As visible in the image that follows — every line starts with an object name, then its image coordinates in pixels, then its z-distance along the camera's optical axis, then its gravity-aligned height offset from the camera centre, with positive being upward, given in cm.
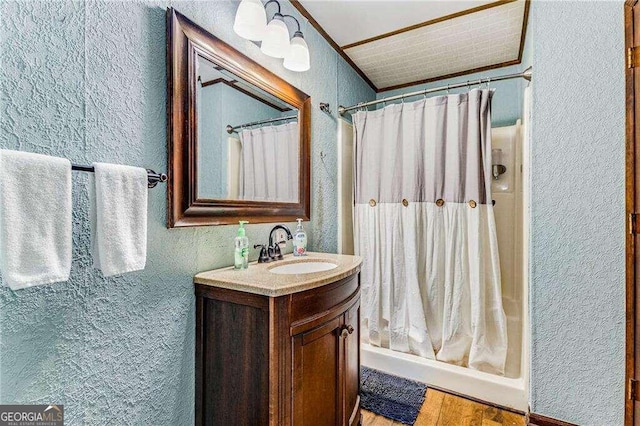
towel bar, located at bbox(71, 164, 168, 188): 90 +11
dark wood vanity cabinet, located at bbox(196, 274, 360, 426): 97 -54
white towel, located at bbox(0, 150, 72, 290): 62 -2
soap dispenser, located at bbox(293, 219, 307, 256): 167 -19
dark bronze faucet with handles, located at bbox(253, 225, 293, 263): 145 -21
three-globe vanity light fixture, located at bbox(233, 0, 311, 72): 124 +82
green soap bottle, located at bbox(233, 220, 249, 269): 127 -18
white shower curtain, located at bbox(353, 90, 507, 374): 185 -15
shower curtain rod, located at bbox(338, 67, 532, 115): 161 +79
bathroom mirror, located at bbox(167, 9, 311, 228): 108 +35
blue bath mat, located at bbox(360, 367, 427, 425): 159 -112
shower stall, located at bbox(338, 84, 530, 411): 167 -57
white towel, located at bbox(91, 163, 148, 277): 78 -2
